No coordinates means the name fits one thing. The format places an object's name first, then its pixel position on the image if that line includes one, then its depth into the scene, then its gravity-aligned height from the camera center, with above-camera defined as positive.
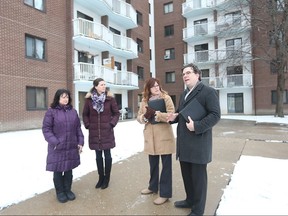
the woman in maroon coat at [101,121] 4.11 -0.25
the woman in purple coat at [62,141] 3.62 -0.50
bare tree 17.78 +5.29
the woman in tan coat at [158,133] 3.58 -0.43
